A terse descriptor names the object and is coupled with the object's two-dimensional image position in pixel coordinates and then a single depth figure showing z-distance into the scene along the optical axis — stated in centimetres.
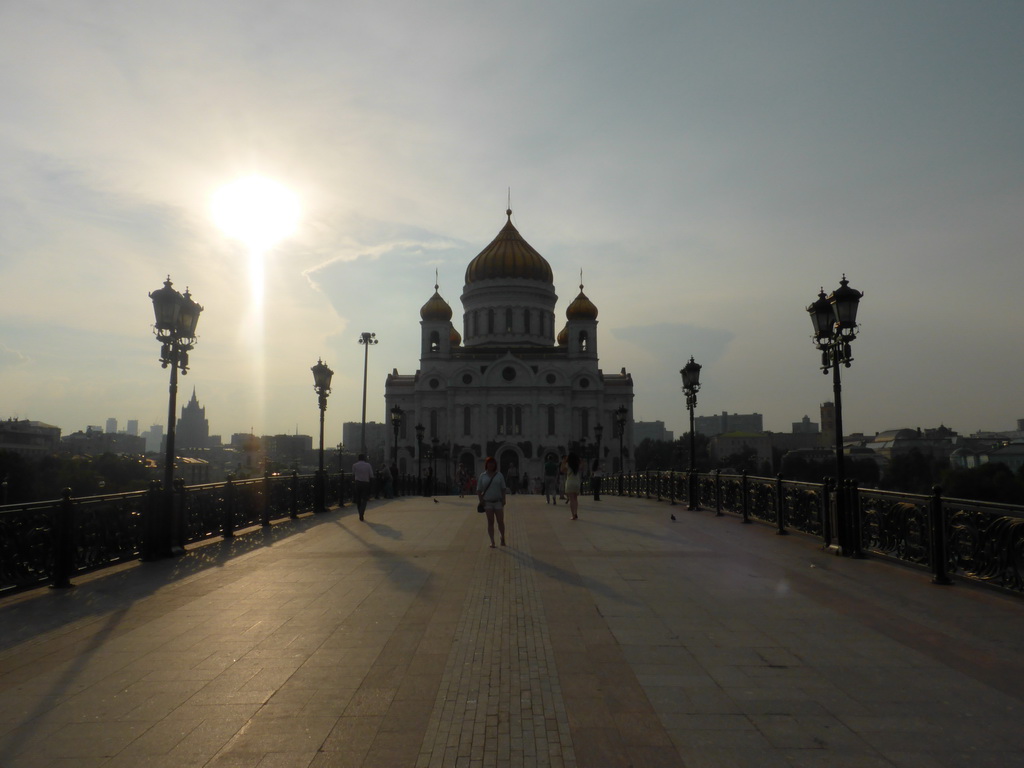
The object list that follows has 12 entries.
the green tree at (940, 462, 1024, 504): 5366
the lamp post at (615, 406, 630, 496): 3035
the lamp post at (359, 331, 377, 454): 4430
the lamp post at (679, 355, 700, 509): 1931
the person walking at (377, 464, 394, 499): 2877
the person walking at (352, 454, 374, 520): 1747
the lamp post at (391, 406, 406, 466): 3614
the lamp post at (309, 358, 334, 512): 2059
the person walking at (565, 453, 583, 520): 1640
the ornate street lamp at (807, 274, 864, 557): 1063
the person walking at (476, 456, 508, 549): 1171
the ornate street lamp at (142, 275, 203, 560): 1105
